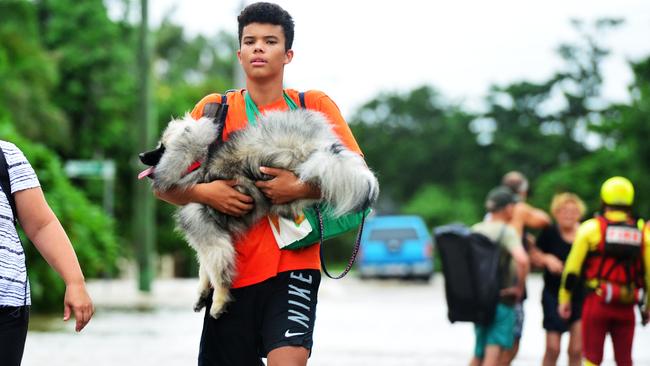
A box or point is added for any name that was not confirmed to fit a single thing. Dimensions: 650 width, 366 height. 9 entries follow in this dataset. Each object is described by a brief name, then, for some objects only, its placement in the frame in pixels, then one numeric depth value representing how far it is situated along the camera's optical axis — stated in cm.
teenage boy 946
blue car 7731
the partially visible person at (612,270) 1627
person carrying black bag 1852
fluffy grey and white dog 944
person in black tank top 2005
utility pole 5419
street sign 5166
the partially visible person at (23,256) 852
